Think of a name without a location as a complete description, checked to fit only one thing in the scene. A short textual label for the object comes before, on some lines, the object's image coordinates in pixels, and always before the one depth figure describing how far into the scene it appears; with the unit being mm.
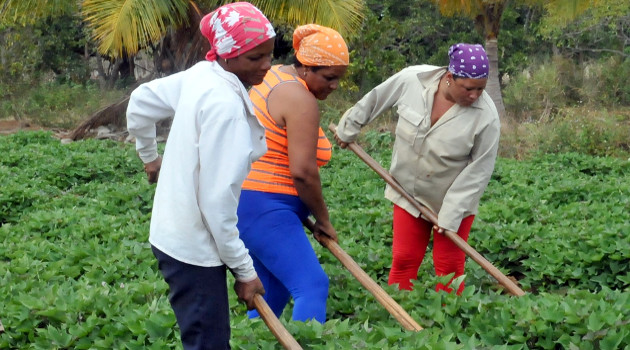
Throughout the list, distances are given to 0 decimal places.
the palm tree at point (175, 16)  13172
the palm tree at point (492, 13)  14820
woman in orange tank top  3713
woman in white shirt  2719
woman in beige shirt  4672
